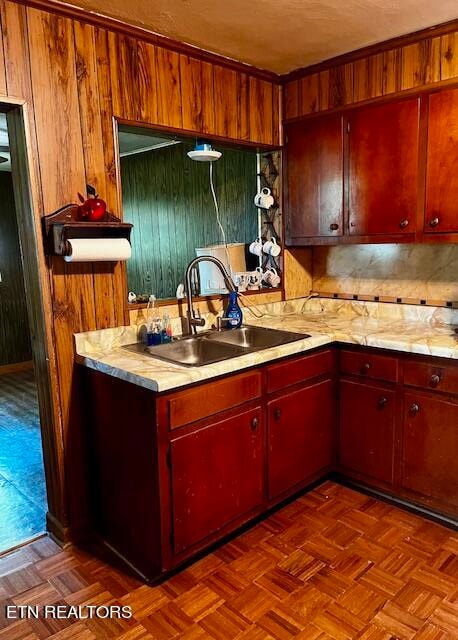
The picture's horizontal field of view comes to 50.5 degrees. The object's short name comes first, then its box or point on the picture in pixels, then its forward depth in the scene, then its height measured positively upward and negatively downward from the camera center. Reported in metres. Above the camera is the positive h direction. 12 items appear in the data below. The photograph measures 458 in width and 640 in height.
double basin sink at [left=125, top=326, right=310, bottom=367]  2.28 -0.48
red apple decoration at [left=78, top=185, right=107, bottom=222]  2.03 +0.17
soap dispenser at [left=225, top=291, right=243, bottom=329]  2.65 -0.37
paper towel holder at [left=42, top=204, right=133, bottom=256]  1.97 +0.10
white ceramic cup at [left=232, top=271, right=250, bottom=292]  2.95 -0.21
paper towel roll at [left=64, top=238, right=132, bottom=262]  1.97 +0.01
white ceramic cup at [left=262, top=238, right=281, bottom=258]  3.04 -0.02
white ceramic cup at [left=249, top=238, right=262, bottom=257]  3.07 -0.02
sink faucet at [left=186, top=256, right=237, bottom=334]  2.44 -0.25
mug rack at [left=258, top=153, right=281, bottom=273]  3.04 +0.22
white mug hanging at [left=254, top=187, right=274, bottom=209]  3.02 +0.28
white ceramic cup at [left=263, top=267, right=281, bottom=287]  3.07 -0.21
